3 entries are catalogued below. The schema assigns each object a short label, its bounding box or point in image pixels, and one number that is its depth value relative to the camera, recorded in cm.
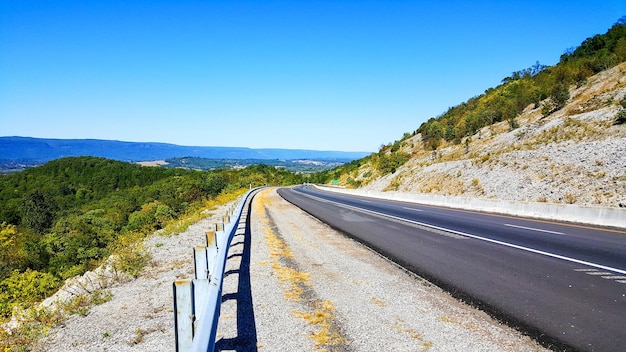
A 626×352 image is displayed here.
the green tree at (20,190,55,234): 8225
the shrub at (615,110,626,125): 2297
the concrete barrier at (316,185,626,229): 1312
